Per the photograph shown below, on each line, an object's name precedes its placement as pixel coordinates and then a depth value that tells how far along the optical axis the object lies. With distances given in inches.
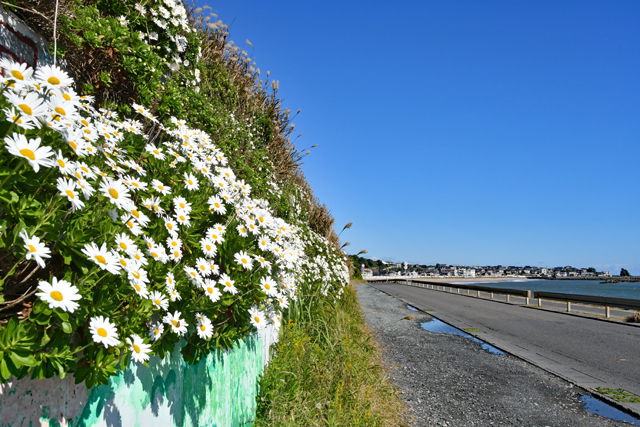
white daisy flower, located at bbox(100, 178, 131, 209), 57.5
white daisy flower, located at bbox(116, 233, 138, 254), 56.9
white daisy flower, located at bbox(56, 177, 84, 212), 46.2
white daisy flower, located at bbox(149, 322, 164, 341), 66.7
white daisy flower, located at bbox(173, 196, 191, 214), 83.0
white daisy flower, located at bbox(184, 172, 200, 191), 91.7
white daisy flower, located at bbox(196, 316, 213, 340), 79.1
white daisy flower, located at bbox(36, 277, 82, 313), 41.1
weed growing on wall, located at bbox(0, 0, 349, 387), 44.8
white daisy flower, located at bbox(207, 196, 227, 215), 97.8
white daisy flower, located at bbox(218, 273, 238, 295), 83.0
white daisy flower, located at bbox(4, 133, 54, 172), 40.1
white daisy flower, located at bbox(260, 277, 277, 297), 99.4
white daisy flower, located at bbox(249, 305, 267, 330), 100.1
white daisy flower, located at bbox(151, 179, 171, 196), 81.5
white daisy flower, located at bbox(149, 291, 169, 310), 63.5
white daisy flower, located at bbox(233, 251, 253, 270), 91.8
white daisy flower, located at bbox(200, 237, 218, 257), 85.3
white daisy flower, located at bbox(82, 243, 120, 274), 47.3
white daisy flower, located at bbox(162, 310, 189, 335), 67.4
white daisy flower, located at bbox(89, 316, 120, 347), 47.8
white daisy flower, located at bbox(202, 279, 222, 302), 76.5
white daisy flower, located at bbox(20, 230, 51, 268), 41.0
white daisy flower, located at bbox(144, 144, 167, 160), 92.2
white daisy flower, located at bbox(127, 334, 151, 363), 57.6
